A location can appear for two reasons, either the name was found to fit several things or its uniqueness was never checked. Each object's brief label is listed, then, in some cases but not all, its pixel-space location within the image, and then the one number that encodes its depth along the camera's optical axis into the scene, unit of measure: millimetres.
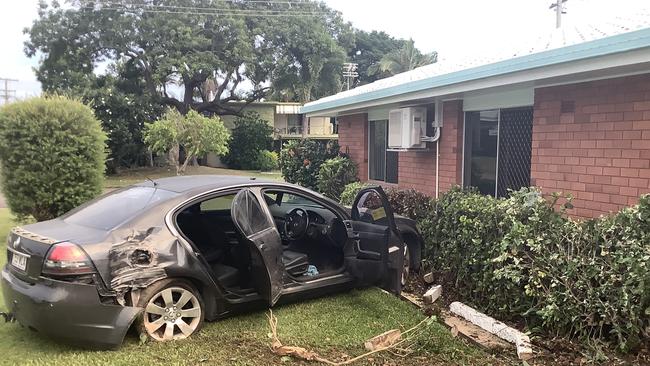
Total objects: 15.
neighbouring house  35562
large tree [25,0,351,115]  26844
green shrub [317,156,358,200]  10859
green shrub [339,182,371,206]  9289
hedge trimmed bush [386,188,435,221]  6448
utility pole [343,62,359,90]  32638
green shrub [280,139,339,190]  12484
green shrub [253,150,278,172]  31156
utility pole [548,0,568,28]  26697
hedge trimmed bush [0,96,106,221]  8531
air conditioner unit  8000
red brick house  4762
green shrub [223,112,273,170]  31484
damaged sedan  3701
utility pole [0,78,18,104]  44856
